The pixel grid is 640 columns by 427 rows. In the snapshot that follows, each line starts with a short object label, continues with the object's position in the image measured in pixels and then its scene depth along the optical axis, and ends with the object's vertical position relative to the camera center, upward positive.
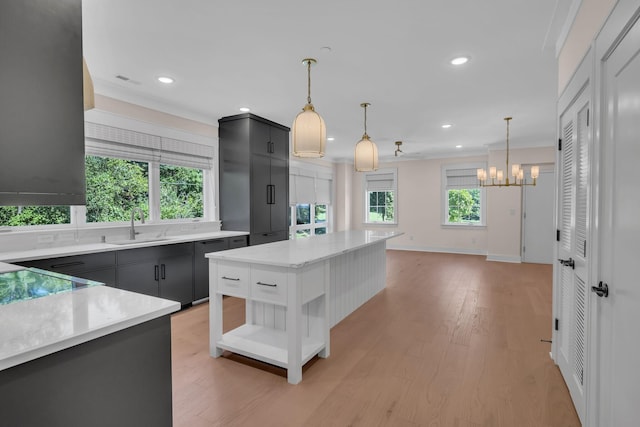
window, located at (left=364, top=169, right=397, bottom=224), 8.94 +0.31
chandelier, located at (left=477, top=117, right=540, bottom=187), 5.35 +0.59
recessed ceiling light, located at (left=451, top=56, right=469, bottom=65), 2.97 +1.37
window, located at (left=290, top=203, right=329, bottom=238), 7.52 -0.31
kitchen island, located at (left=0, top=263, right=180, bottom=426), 0.84 -0.45
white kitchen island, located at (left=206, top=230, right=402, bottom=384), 2.26 -0.67
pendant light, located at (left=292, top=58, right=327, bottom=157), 2.80 +0.66
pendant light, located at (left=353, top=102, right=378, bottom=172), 3.86 +0.63
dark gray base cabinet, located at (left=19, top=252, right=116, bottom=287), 2.70 -0.51
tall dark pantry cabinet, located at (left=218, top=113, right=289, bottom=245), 4.78 +0.50
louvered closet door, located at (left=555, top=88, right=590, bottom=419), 1.85 -0.27
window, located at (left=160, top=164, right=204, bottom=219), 4.37 +0.22
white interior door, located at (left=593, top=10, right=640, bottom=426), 1.15 -0.12
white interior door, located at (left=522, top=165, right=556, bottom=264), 6.71 -0.28
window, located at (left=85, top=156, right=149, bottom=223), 3.62 +0.24
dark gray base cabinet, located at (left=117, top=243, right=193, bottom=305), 3.28 -0.69
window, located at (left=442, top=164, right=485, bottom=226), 7.92 +0.27
